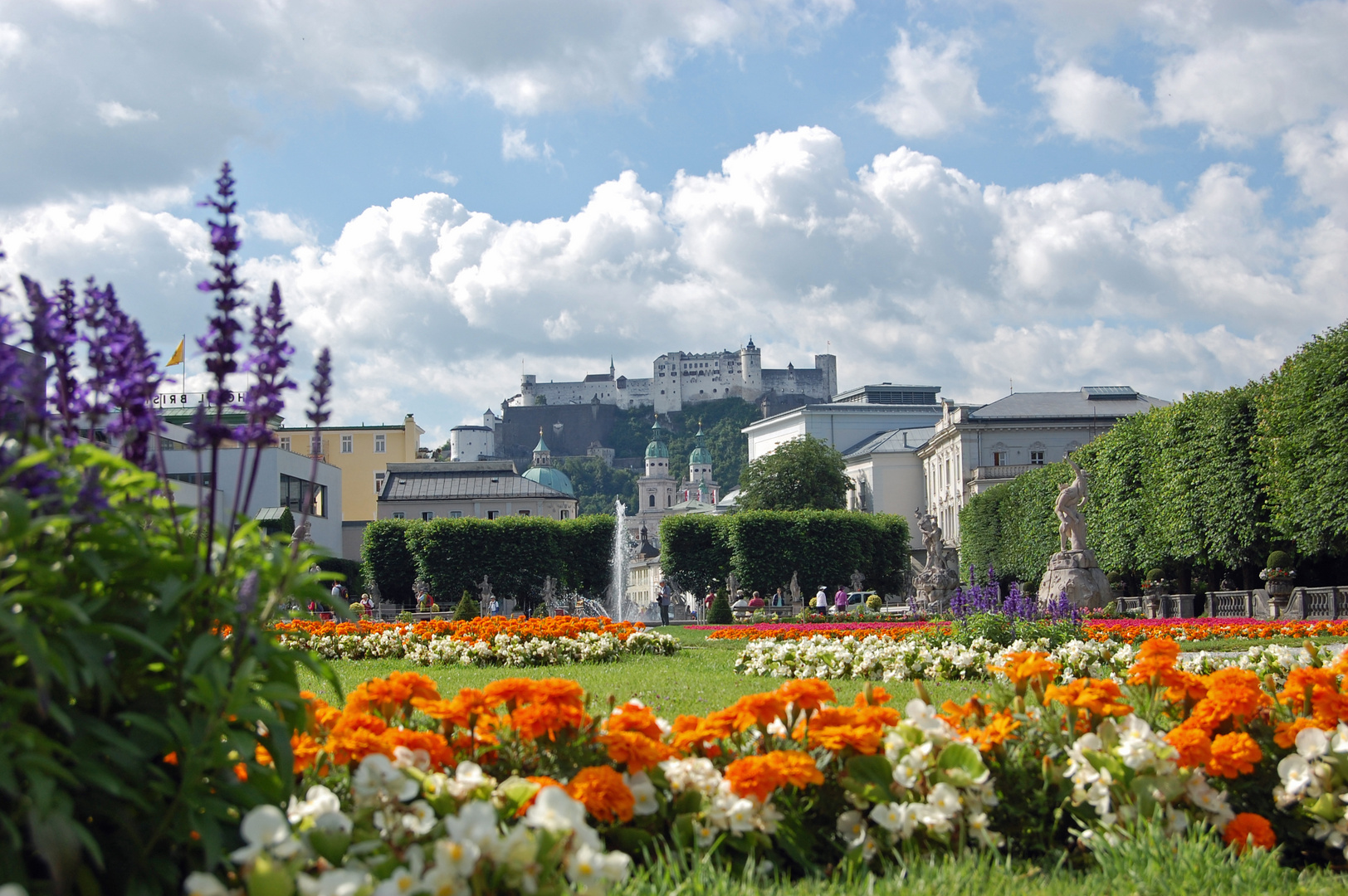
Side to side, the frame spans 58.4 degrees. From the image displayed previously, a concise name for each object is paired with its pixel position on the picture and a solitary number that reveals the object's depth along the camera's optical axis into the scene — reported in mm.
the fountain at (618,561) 54438
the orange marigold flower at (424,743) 4332
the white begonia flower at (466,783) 4066
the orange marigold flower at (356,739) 4270
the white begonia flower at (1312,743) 4750
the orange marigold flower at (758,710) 4609
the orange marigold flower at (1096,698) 4832
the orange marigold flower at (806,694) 4758
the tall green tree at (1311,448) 29234
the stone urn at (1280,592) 28844
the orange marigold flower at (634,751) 4336
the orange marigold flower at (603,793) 4051
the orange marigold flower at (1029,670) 5426
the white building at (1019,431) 78688
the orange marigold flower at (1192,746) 4633
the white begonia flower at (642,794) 4301
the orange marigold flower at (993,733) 4727
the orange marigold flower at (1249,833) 4570
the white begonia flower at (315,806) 3796
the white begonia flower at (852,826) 4480
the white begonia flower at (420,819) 3649
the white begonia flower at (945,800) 4336
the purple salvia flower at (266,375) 3764
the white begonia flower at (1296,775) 4742
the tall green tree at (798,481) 85812
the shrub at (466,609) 28094
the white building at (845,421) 119062
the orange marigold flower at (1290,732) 4898
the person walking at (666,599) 42750
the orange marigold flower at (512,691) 4707
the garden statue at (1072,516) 26219
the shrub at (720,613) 37562
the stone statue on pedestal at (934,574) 33938
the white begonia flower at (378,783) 3768
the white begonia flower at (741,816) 4234
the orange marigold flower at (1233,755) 4625
